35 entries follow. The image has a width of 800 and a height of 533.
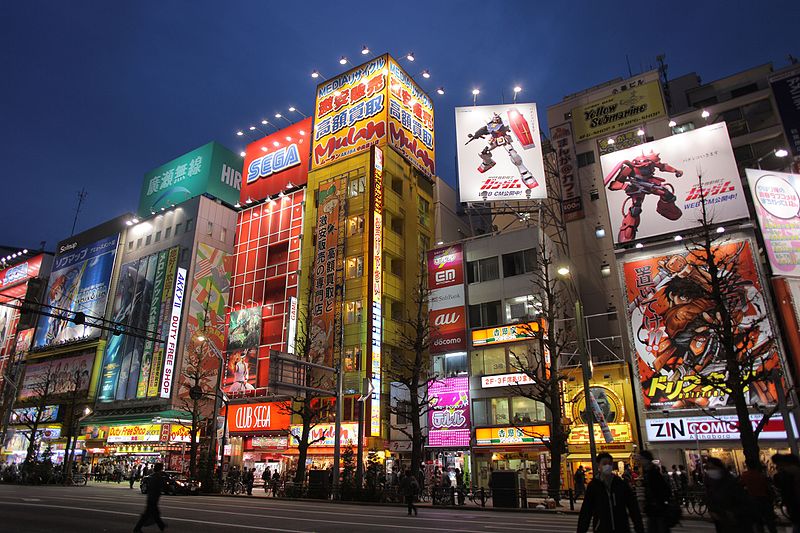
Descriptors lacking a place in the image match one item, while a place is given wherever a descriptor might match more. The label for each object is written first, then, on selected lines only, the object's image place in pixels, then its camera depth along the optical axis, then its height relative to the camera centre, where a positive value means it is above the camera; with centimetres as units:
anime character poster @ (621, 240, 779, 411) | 2789 +699
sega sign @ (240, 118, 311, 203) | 5194 +2881
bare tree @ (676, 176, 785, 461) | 2673 +684
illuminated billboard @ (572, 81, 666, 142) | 4175 +2661
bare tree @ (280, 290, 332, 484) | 2575 +389
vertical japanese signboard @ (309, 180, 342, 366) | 3944 +1395
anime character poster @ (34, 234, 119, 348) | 5903 +1995
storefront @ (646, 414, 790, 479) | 2646 +87
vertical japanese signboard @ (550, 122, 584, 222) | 4291 +2248
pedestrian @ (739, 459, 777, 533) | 885 -55
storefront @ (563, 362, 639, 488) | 3044 +247
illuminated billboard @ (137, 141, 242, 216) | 5872 +3103
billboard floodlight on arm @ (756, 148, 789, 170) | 3284 +1906
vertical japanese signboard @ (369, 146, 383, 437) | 3625 +1239
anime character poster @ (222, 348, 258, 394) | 4366 +732
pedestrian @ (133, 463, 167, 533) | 1083 -68
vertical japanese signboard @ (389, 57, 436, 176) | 4712 +2999
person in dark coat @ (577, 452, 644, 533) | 653 -56
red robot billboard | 3100 +1576
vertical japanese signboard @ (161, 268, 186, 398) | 4678 +1094
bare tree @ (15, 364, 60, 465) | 5616 +800
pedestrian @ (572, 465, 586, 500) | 2234 -89
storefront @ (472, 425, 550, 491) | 3164 +38
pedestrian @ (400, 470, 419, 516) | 1803 -86
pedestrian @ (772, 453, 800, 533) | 783 -40
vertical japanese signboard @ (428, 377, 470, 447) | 3431 +298
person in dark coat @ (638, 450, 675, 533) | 699 -54
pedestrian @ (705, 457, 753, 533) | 697 -59
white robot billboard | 3881 +2170
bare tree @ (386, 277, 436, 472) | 2727 +602
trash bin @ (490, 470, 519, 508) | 2092 -108
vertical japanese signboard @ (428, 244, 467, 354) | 3734 +1117
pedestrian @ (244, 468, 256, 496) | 3045 -92
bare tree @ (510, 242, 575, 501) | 2423 +551
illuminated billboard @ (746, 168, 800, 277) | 2925 +1296
